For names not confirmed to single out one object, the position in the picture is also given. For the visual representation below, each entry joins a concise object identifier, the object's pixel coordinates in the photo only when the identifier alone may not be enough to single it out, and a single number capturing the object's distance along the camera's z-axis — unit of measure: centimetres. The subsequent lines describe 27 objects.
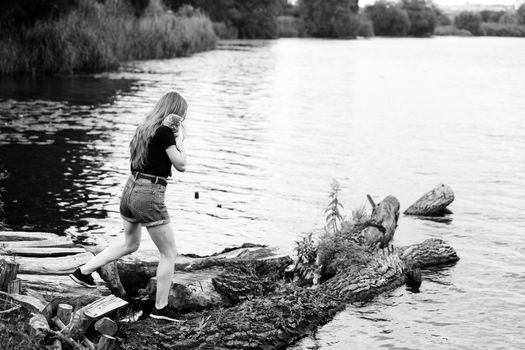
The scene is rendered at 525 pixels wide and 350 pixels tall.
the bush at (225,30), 8388
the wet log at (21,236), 978
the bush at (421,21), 13500
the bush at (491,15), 16062
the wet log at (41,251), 916
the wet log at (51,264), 861
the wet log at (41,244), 942
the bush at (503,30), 14036
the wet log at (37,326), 687
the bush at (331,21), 11800
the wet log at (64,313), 739
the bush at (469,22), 14312
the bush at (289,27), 10850
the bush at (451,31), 14131
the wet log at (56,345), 691
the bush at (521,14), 15062
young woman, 771
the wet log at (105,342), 705
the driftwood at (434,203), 1496
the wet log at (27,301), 729
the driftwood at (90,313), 716
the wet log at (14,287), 750
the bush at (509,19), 15238
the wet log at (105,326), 734
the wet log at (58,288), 795
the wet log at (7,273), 758
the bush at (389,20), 13275
